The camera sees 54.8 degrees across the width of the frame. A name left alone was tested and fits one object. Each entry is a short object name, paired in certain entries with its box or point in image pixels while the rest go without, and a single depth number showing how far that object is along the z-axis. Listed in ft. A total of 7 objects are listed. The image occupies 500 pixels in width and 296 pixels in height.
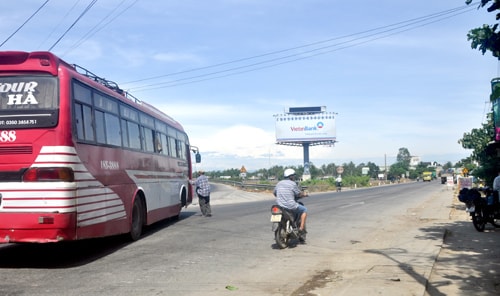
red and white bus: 24.75
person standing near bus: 55.26
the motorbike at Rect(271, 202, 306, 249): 32.30
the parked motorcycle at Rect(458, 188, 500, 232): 40.88
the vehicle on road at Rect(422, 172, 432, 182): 352.08
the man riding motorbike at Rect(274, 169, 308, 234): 32.63
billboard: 278.26
